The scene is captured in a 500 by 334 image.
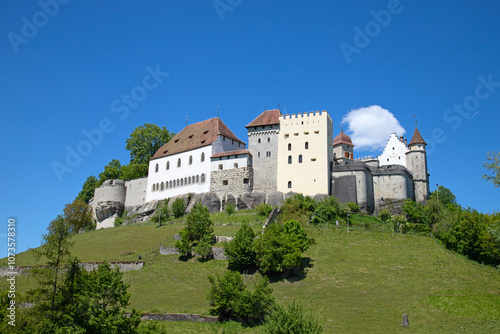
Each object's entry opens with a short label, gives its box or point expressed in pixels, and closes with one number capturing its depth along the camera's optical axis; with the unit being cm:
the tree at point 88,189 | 9025
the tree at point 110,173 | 8719
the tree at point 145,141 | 8525
